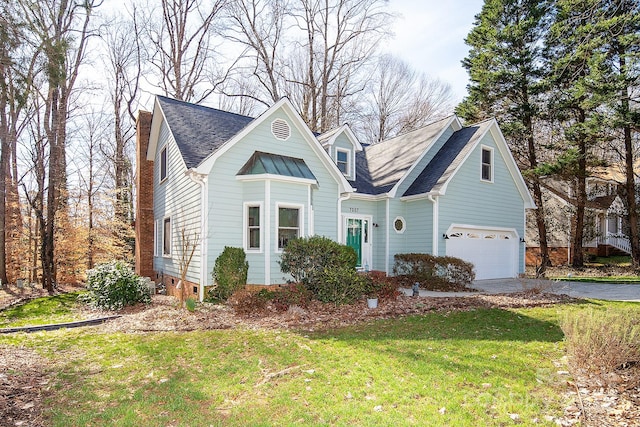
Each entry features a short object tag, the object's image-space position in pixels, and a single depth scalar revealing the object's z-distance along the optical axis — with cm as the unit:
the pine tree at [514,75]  2222
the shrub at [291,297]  951
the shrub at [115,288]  1067
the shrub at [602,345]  488
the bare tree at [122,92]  2320
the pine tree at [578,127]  1866
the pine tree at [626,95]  1739
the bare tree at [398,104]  3025
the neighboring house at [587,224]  2416
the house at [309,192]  1130
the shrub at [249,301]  917
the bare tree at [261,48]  2456
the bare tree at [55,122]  1431
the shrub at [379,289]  1038
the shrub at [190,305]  943
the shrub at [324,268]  998
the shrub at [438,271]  1324
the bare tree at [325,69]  2533
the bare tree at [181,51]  2311
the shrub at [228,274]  1049
